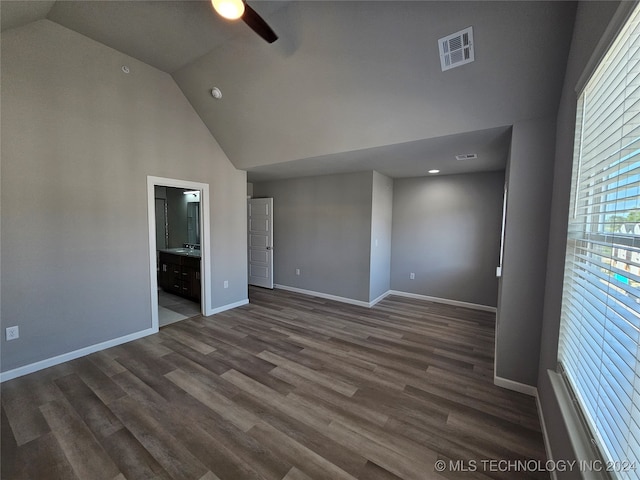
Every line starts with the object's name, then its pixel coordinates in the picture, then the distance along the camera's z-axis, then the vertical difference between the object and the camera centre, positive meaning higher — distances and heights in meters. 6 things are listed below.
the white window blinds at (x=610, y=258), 0.85 -0.11
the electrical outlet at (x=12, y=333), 2.36 -1.08
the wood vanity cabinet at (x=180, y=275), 4.52 -1.02
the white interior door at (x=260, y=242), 5.63 -0.41
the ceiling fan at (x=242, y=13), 1.57 +1.39
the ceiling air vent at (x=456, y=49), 1.81 +1.35
